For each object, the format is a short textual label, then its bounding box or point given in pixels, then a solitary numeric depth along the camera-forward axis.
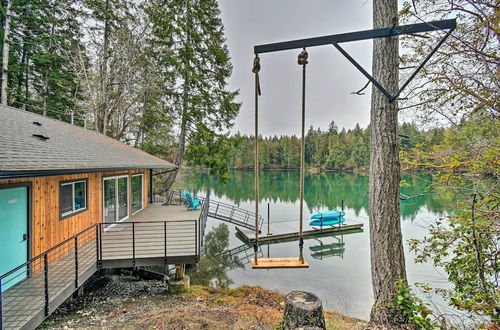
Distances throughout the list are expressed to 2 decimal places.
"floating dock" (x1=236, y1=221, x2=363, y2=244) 10.94
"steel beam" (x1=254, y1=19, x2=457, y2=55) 2.29
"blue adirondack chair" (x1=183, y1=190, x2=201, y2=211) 9.23
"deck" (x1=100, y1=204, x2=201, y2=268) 4.48
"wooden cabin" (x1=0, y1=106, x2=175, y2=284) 3.39
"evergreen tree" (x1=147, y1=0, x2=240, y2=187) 11.20
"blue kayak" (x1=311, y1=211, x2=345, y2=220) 12.53
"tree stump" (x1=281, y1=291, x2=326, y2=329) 2.31
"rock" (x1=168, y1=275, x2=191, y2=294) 5.29
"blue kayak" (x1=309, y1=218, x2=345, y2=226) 12.46
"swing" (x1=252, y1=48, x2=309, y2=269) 2.51
